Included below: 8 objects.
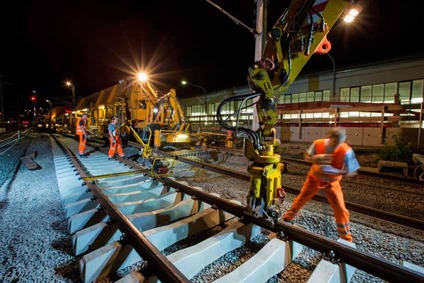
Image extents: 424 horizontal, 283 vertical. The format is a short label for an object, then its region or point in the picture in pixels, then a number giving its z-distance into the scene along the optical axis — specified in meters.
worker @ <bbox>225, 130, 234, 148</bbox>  11.75
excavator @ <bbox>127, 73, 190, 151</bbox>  11.30
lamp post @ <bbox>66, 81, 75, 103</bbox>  32.49
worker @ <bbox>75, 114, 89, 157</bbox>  9.21
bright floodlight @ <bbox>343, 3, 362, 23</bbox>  3.69
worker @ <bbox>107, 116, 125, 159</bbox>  8.80
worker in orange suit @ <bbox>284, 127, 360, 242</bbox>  3.16
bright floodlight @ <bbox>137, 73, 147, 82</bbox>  11.80
